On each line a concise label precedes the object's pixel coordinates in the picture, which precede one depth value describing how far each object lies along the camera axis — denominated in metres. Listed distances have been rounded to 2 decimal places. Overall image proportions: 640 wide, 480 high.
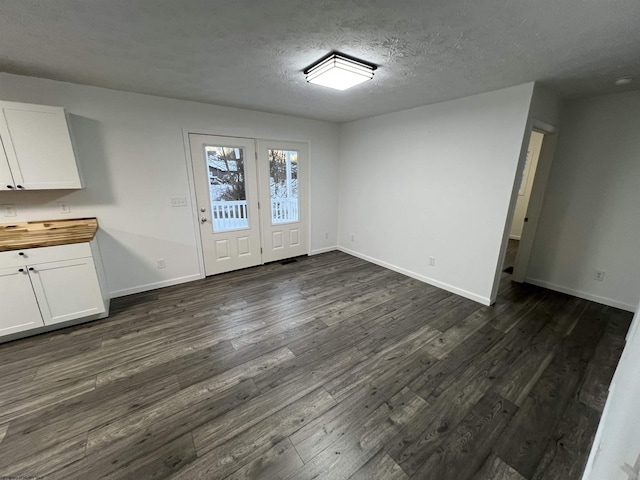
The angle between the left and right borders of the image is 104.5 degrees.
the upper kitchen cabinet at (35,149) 2.22
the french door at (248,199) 3.56
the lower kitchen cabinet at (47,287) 2.20
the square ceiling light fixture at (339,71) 1.93
